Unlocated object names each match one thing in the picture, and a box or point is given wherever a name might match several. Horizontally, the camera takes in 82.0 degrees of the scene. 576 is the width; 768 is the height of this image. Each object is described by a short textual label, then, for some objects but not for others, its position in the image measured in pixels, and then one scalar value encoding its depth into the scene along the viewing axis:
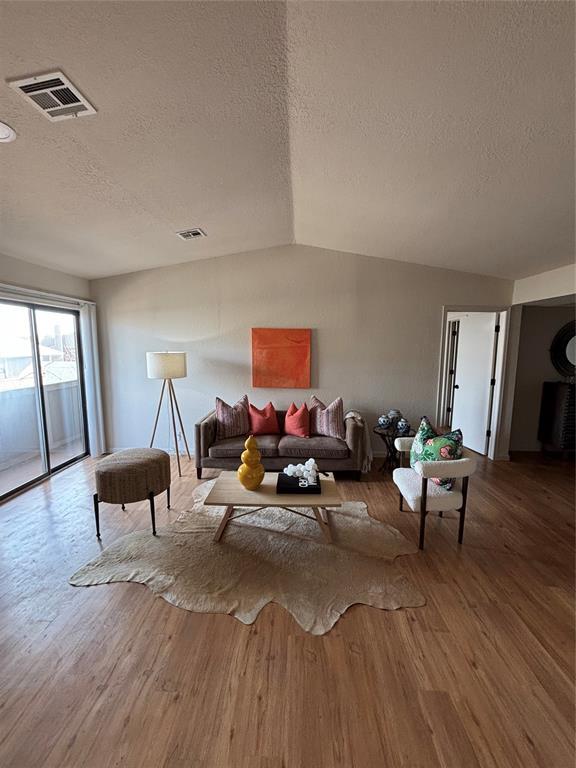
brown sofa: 3.70
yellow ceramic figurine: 2.59
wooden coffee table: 2.42
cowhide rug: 1.98
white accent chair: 2.41
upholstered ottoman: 2.64
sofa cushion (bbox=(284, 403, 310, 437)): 4.05
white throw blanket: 3.77
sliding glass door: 3.41
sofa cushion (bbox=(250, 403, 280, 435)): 4.12
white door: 4.54
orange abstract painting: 4.42
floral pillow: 2.58
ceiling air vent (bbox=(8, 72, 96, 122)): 1.49
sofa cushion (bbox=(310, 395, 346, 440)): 4.02
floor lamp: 3.84
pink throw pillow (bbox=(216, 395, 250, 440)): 4.00
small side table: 3.90
